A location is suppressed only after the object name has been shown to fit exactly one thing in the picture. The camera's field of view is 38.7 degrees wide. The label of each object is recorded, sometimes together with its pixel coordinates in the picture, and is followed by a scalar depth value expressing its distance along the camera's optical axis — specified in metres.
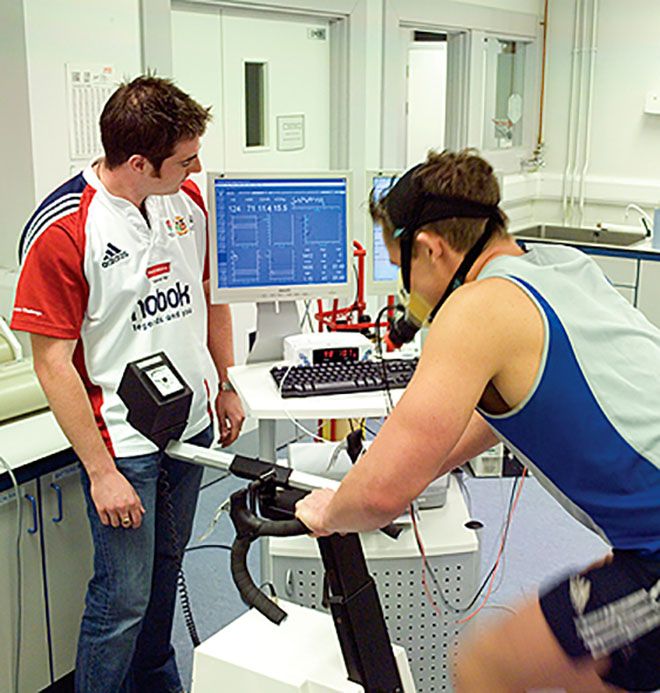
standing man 1.92
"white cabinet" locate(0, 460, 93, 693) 2.16
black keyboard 2.34
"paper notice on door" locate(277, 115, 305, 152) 4.01
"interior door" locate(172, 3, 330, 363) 3.58
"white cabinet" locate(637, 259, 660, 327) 4.67
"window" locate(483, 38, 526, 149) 5.38
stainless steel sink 5.14
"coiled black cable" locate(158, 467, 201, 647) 2.11
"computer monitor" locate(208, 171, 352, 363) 2.45
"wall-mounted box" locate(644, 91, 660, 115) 5.47
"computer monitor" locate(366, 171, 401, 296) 2.75
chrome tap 5.02
